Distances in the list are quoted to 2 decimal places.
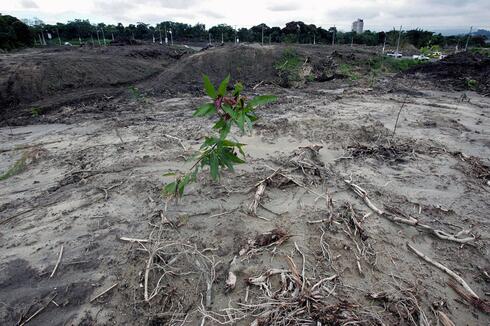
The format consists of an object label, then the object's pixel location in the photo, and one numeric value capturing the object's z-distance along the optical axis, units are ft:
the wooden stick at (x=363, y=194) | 10.06
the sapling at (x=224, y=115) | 5.55
